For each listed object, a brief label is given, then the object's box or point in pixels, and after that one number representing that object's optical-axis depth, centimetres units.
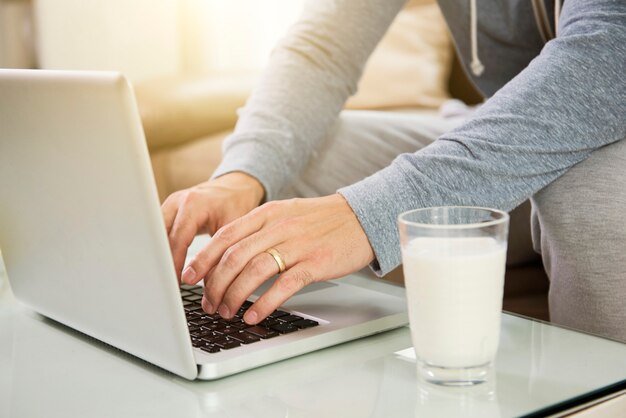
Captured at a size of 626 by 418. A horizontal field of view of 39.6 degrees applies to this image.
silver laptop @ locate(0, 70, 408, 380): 59
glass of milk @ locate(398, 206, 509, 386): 58
